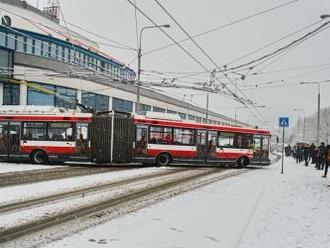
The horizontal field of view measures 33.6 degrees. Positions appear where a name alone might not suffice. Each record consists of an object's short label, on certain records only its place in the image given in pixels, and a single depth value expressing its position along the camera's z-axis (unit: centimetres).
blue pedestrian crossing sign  2845
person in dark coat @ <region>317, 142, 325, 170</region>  3012
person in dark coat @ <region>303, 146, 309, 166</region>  3760
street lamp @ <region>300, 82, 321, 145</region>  5074
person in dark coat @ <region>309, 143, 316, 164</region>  3733
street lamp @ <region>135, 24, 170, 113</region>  3155
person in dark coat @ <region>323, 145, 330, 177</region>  2232
